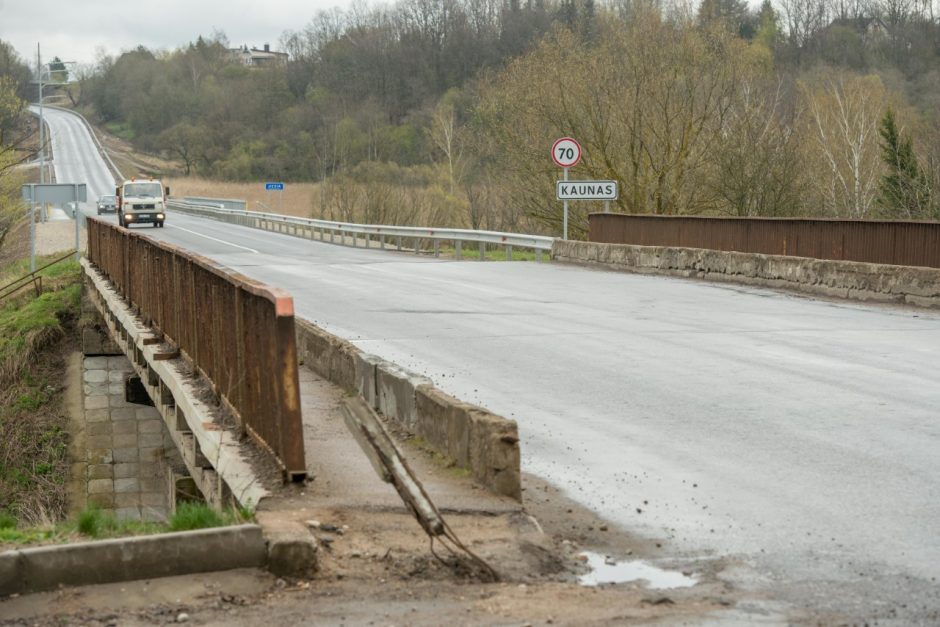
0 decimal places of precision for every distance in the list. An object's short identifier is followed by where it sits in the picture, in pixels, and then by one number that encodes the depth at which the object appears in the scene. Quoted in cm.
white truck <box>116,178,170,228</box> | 5646
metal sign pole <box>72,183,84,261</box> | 4035
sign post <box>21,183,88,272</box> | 3928
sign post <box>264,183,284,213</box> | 7175
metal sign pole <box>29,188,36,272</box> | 3876
